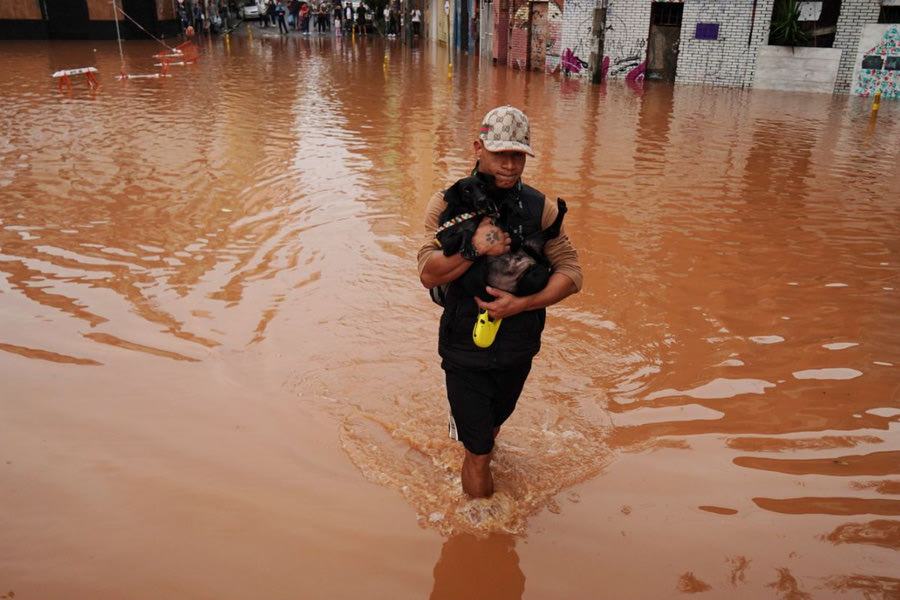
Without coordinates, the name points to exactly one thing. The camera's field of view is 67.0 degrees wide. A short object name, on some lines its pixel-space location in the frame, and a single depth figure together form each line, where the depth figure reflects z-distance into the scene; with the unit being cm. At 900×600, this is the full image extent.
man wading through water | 283
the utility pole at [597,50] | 2253
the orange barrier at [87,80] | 1710
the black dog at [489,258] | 285
